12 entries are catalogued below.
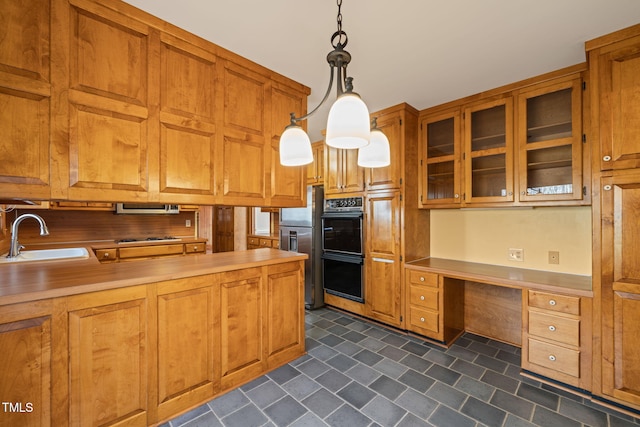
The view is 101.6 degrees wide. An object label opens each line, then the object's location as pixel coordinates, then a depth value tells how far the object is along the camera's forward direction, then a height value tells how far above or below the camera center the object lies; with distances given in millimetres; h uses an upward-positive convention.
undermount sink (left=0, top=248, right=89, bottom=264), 2619 -416
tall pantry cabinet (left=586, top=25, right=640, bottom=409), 1684 +24
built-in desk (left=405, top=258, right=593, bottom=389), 1881 -851
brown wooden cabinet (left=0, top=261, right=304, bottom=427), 1209 -766
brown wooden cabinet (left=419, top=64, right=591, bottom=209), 2121 +638
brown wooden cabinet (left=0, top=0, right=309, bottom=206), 1271 +620
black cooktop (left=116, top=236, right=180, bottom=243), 3861 -388
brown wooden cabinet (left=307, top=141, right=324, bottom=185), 3715 +707
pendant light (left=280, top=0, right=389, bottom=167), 1055 +397
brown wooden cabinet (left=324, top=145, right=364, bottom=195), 3189 +546
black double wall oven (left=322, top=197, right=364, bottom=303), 3158 -416
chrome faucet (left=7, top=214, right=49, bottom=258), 2197 -207
